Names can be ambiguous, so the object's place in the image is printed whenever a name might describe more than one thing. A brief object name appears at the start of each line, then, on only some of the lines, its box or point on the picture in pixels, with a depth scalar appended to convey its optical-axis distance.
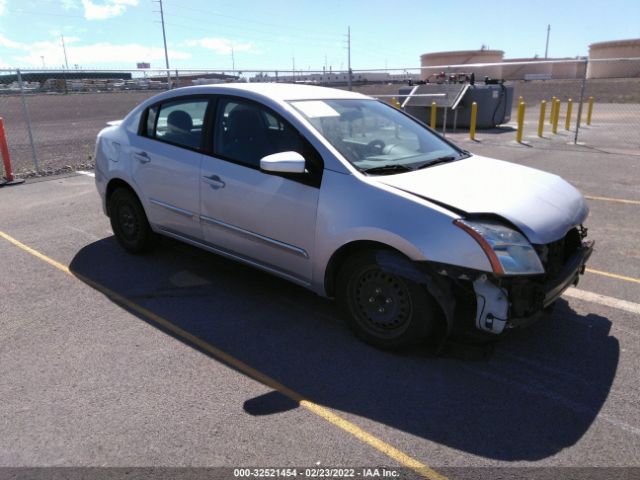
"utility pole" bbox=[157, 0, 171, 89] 55.17
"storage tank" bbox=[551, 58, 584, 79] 63.22
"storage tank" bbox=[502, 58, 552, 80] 62.28
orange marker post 9.12
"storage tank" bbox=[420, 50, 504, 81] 65.01
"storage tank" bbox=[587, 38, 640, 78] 53.03
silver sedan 3.05
